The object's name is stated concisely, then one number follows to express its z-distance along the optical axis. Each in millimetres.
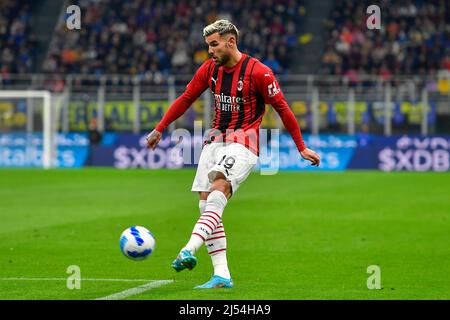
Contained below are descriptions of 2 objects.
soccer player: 17922
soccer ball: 17562
